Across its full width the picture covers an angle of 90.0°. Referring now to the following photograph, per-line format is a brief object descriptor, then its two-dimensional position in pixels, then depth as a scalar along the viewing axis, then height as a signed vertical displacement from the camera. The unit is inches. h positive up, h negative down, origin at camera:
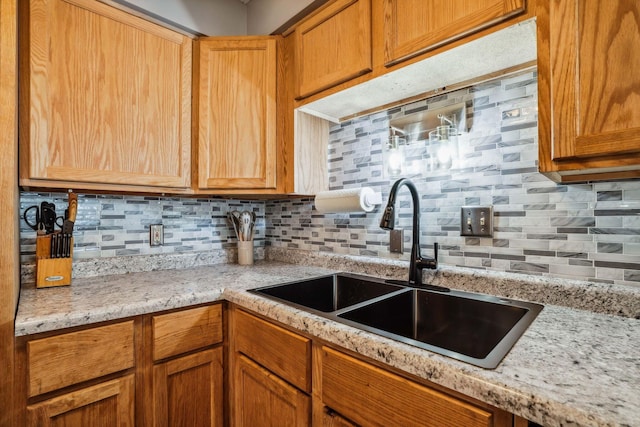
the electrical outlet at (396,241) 56.0 -4.7
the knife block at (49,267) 50.1 -8.1
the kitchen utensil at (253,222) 76.1 -1.7
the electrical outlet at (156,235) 66.2 -4.0
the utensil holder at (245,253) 74.2 -8.8
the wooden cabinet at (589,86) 26.3 +11.1
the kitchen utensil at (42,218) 52.6 -0.3
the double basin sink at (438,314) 37.8 -12.9
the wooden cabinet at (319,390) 25.0 -17.2
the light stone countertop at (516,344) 20.0 -11.3
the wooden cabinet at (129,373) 36.6 -20.4
